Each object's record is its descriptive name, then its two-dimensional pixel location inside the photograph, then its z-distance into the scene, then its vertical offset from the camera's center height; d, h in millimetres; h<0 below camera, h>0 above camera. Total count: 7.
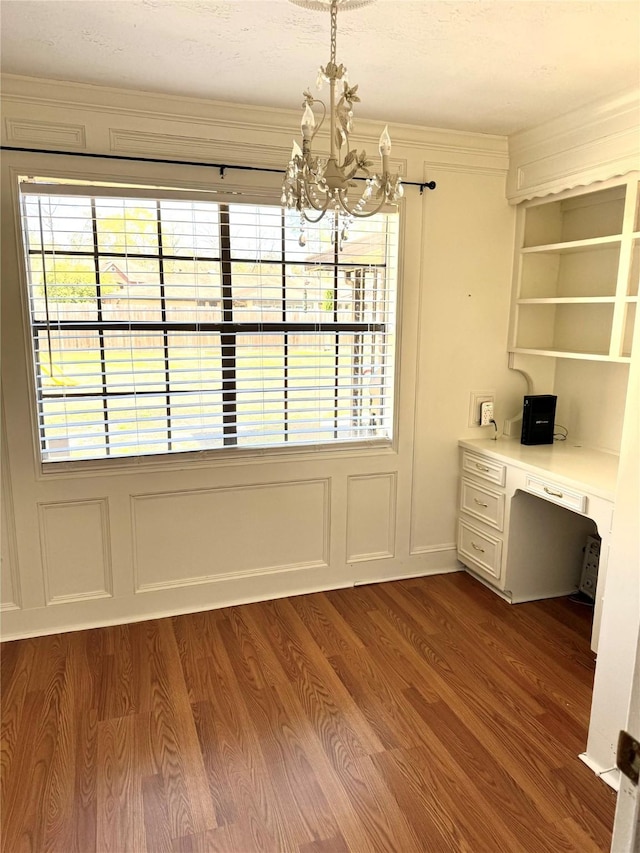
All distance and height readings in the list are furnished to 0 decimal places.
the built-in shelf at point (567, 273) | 3145 +310
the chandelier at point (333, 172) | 1507 +401
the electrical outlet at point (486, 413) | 3529 -542
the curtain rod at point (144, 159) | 2557 +760
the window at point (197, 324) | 2727 -13
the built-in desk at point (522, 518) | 3041 -1101
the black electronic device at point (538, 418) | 3334 -538
